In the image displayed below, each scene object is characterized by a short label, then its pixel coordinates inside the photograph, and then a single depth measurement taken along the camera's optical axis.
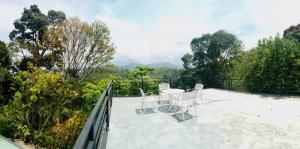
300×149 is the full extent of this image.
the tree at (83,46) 10.80
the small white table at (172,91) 4.48
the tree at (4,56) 9.45
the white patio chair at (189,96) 3.71
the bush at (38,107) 6.53
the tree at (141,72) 7.25
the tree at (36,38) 10.83
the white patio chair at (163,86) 5.23
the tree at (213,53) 12.30
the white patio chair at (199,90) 4.43
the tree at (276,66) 5.98
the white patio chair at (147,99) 4.15
